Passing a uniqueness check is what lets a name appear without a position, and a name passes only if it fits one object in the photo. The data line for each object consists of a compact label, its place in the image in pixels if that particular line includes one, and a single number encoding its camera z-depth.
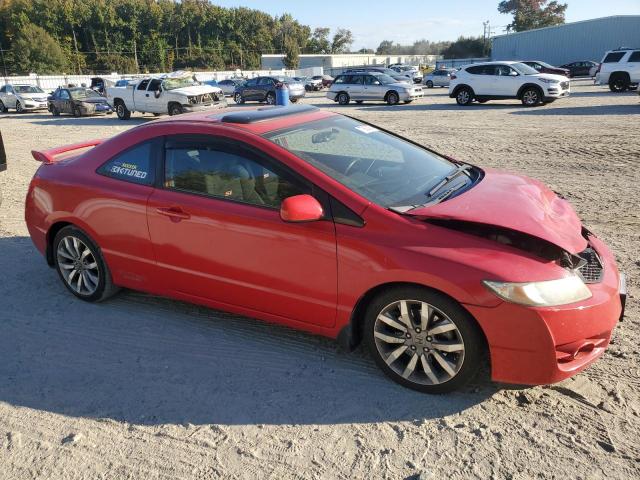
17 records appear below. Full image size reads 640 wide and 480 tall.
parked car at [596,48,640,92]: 23.25
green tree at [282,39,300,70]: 93.01
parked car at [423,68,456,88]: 38.97
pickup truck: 20.30
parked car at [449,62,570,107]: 19.98
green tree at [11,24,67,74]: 69.38
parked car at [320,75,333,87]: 43.86
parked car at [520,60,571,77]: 29.84
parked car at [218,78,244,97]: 39.75
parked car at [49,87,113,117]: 24.50
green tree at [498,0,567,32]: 85.38
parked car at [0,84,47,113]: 28.98
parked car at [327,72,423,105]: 24.66
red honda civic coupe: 2.85
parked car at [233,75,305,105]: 28.20
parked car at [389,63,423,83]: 43.72
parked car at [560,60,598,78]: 43.69
